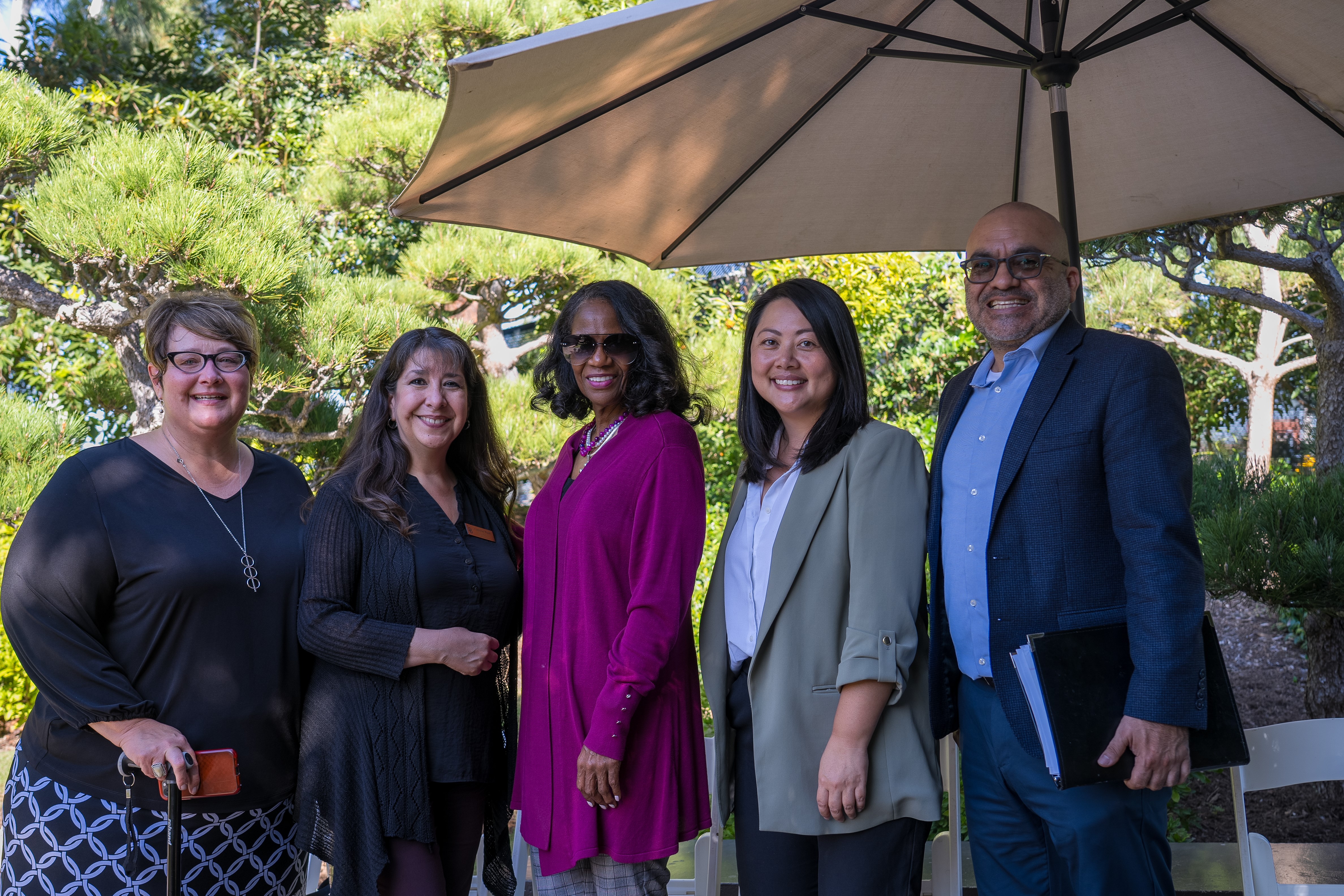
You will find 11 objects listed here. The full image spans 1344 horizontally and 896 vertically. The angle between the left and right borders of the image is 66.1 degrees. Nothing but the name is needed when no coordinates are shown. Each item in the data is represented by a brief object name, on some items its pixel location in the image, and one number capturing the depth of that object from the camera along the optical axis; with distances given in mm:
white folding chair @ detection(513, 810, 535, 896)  2568
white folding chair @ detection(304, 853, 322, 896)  2760
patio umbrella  2143
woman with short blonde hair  1994
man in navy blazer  1704
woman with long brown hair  2068
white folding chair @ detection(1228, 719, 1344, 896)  2342
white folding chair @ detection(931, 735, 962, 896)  2467
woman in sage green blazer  1823
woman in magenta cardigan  1987
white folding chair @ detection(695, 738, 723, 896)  2473
